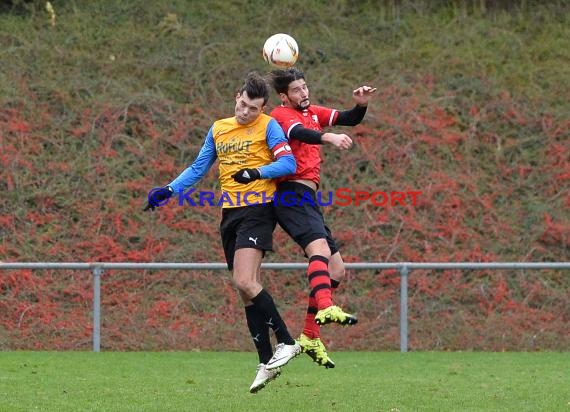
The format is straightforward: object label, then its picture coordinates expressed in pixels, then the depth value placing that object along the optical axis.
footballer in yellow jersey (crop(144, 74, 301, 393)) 15.41
